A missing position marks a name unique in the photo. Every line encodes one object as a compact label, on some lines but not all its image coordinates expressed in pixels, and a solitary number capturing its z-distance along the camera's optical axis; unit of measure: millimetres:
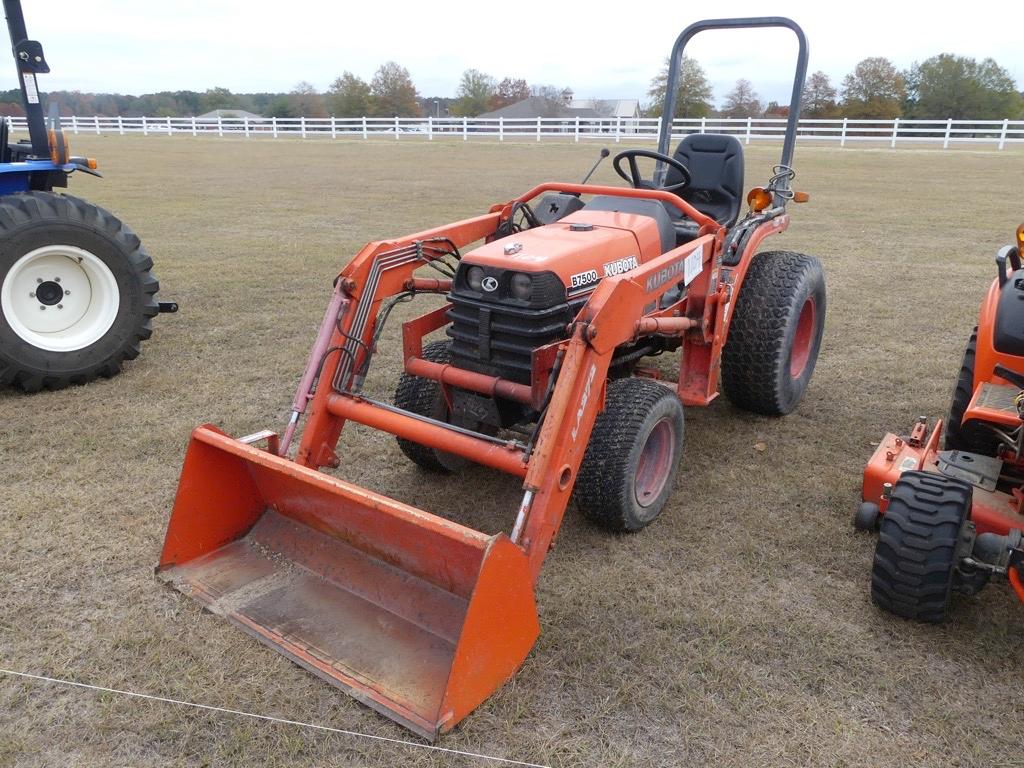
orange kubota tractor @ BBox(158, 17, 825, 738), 2646
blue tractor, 4793
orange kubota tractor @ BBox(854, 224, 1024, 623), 2721
